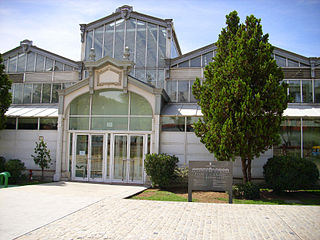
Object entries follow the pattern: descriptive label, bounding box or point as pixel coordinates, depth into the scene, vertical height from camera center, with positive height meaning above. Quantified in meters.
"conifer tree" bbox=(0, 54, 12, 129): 15.20 +2.61
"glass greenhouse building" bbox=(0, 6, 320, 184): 13.77 +1.60
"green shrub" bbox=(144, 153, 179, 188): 12.22 -1.07
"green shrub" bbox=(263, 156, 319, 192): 10.86 -1.08
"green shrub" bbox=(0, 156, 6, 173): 14.51 -1.17
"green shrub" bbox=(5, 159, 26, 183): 14.10 -1.39
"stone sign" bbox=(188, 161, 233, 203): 9.62 -1.07
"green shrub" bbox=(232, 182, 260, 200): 10.37 -1.69
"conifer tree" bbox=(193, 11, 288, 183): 10.24 +1.75
